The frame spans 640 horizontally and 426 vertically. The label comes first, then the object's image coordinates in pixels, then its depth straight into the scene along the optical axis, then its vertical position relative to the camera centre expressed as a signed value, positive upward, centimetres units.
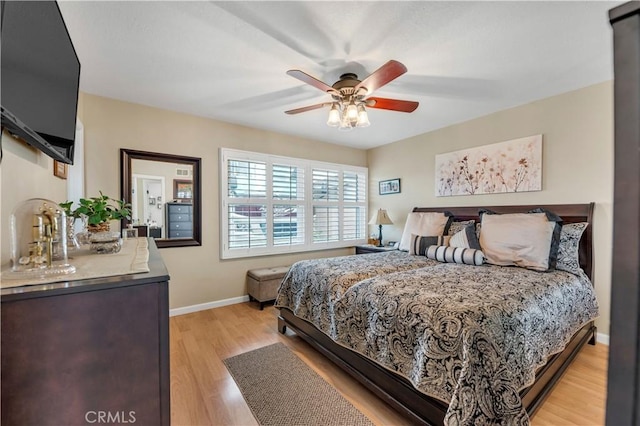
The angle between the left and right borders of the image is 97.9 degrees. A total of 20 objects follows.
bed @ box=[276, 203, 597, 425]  129 -70
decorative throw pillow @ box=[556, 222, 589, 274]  233 -32
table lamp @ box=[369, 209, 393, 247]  431 -13
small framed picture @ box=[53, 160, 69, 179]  189 +29
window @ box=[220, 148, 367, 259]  361 +9
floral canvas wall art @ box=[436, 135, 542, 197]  296 +50
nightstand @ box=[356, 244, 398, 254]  409 -58
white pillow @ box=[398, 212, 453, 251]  333 -17
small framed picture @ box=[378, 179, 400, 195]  444 +39
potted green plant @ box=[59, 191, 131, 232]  164 -1
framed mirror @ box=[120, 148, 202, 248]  297 +18
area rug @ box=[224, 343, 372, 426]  168 -125
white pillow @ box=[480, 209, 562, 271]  236 -26
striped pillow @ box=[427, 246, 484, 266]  259 -43
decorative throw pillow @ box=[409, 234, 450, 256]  312 -36
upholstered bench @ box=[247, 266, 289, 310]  343 -92
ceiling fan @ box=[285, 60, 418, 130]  197 +89
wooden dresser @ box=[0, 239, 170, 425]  75 -41
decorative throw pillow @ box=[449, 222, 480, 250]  279 -29
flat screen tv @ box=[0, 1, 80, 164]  89 +53
